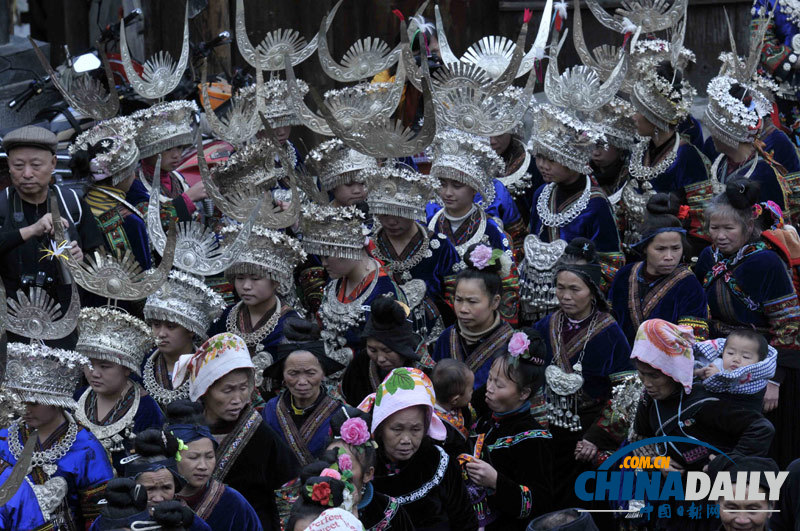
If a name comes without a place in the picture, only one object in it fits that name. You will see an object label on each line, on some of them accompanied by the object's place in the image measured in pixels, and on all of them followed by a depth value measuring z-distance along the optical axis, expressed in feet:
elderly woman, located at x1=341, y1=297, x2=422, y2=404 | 38.83
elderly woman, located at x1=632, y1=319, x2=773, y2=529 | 33.50
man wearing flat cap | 43.04
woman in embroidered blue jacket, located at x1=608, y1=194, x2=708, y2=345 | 42.80
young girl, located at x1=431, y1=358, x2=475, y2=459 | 36.45
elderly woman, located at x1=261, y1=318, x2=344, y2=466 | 37.58
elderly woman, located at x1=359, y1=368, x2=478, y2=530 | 33.06
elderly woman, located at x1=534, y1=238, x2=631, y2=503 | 39.70
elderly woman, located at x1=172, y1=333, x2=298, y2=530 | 35.91
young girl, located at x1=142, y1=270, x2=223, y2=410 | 41.60
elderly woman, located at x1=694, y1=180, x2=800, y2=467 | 42.55
